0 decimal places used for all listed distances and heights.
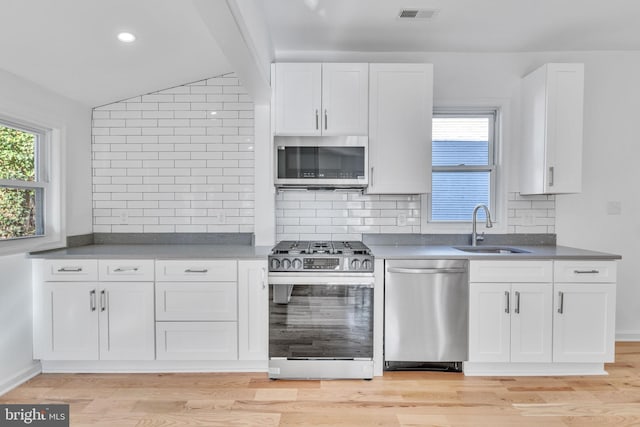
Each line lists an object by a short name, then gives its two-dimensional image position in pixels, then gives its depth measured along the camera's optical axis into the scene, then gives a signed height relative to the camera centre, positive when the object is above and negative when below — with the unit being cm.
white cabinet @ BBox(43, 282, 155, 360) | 276 -86
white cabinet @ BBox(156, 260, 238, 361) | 279 -78
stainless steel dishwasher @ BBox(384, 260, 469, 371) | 277 -77
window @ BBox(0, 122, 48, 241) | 272 +15
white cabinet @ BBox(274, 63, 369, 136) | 310 +83
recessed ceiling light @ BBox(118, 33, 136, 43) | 250 +110
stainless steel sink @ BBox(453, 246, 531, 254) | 316 -37
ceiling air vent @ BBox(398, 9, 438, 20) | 271 +138
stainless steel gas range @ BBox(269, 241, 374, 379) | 274 -80
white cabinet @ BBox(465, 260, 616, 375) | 276 -76
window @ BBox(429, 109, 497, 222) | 352 +40
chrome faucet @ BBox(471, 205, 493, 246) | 314 -16
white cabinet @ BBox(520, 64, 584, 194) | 304 +63
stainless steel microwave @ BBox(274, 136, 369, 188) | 307 +36
